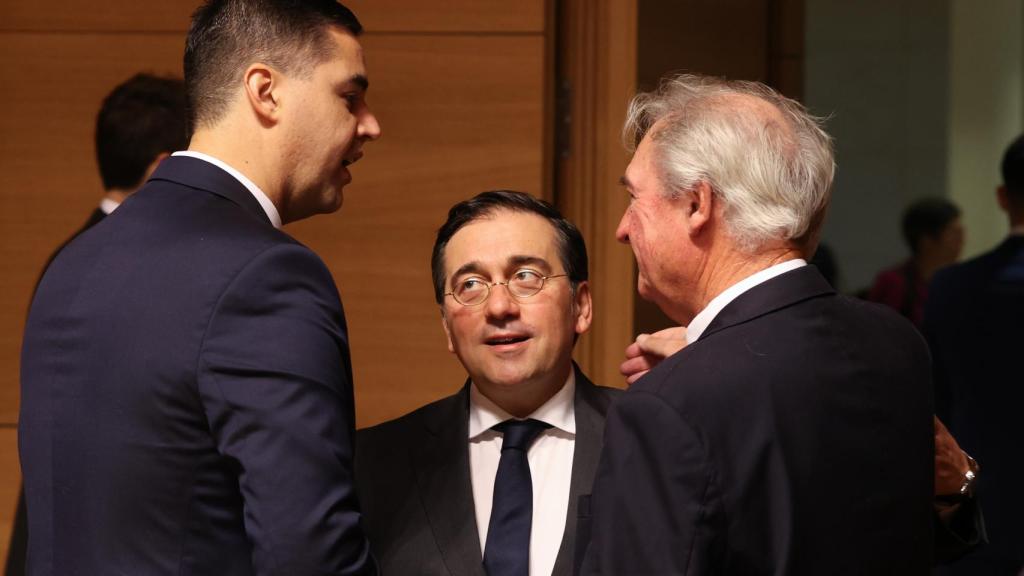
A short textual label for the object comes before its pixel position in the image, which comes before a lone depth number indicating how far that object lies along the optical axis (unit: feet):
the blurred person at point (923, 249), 19.97
